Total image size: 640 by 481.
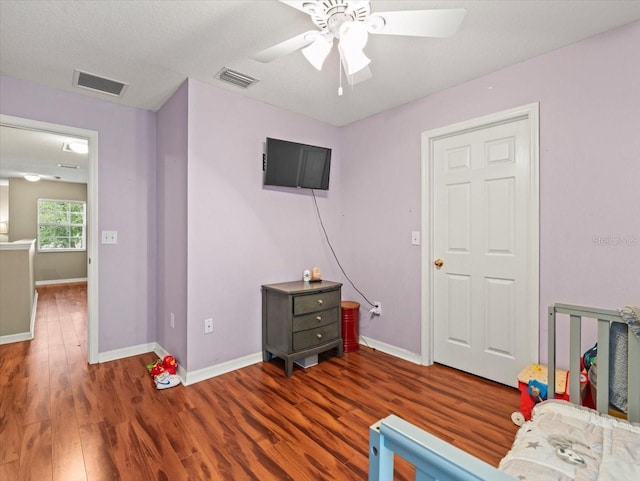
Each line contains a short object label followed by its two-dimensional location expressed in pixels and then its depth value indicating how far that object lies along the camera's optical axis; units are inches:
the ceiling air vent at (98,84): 97.8
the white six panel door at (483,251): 92.7
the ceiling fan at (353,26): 55.6
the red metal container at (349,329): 127.5
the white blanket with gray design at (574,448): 39.5
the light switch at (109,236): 116.0
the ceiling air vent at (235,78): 96.2
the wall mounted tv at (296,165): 116.8
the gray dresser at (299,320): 105.8
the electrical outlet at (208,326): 104.1
